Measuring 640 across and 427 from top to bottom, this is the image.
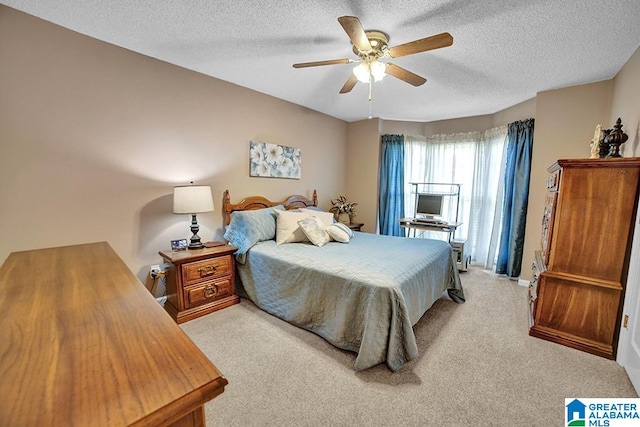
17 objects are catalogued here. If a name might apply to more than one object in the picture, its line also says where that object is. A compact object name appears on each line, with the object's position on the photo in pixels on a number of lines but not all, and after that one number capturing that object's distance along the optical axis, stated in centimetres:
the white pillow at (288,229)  299
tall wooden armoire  196
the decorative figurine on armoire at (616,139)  201
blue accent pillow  284
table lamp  251
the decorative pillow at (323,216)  340
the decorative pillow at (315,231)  289
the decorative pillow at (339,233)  304
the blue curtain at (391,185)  463
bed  182
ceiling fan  163
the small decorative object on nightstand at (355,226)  442
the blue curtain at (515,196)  351
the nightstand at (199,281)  244
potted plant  459
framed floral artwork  343
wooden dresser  49
